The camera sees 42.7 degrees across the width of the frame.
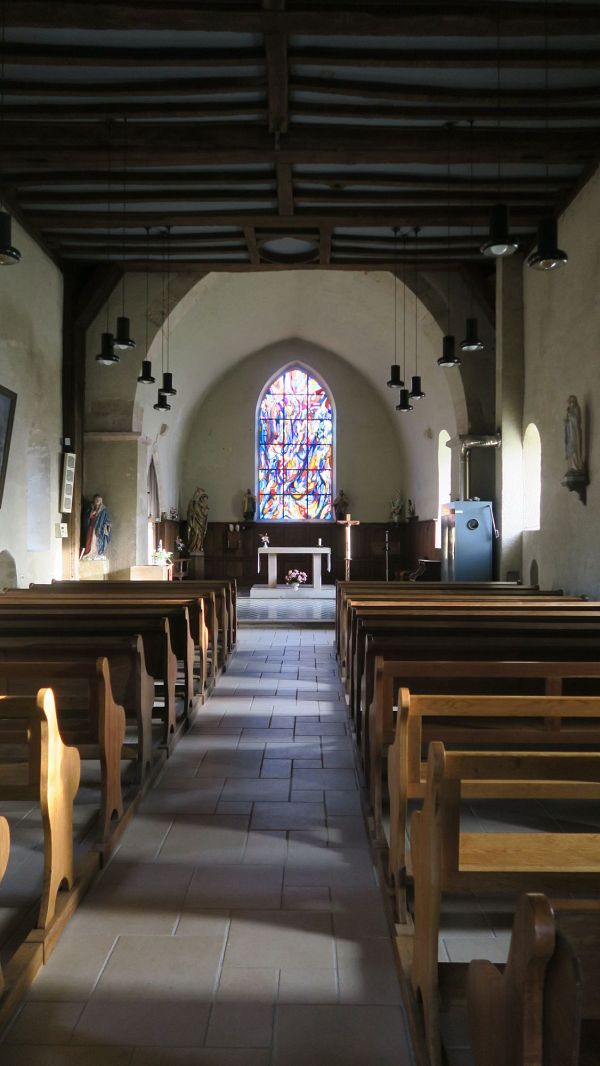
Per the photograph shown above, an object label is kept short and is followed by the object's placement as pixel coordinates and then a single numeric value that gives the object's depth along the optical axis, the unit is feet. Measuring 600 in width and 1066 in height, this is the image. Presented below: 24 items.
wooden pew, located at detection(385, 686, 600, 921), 8.87
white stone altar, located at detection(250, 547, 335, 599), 52.55
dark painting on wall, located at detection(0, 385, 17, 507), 30.58
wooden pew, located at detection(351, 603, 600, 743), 13.60
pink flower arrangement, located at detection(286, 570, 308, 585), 56.08
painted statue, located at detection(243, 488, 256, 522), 64.69
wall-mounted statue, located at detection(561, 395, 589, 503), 26.99
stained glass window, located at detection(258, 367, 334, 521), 66.33
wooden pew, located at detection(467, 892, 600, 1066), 3.34
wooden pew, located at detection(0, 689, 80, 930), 8.34
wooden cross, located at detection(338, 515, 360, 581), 54.66
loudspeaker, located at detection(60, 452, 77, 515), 38.70
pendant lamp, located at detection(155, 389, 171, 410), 37.76
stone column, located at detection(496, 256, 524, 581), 35.88
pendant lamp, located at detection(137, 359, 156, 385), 35.47
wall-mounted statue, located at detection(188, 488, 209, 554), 62.54
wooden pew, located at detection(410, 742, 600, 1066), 5.90
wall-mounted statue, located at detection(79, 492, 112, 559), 40.60
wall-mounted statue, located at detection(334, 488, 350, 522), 64.85
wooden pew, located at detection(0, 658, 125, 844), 10.84
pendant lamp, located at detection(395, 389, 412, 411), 40.02
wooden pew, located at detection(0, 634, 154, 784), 13.19
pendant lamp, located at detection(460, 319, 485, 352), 30.94
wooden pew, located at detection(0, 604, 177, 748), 15.55
